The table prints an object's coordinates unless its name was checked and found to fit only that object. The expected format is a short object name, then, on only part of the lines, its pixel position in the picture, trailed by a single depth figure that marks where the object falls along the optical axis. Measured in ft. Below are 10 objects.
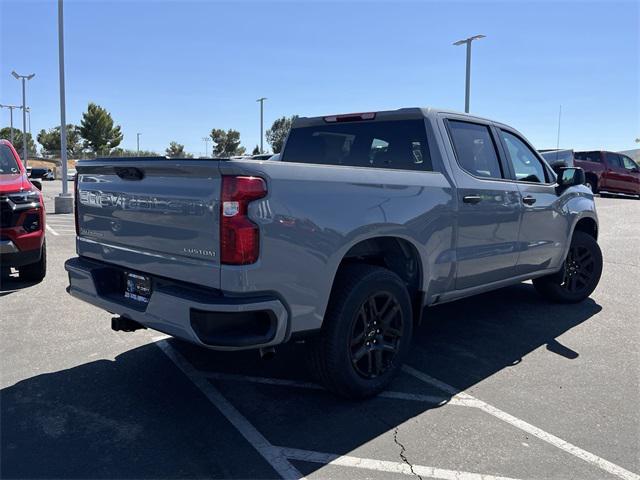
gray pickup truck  9.33
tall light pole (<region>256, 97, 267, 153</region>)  142.51
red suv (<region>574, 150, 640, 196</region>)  71.51
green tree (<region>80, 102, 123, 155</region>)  195.00
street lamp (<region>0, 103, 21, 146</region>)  177.51
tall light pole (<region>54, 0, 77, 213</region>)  53.62
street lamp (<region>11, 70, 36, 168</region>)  131.64
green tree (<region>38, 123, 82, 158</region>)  225.56
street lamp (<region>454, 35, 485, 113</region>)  81.97
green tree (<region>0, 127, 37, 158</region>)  229.04
